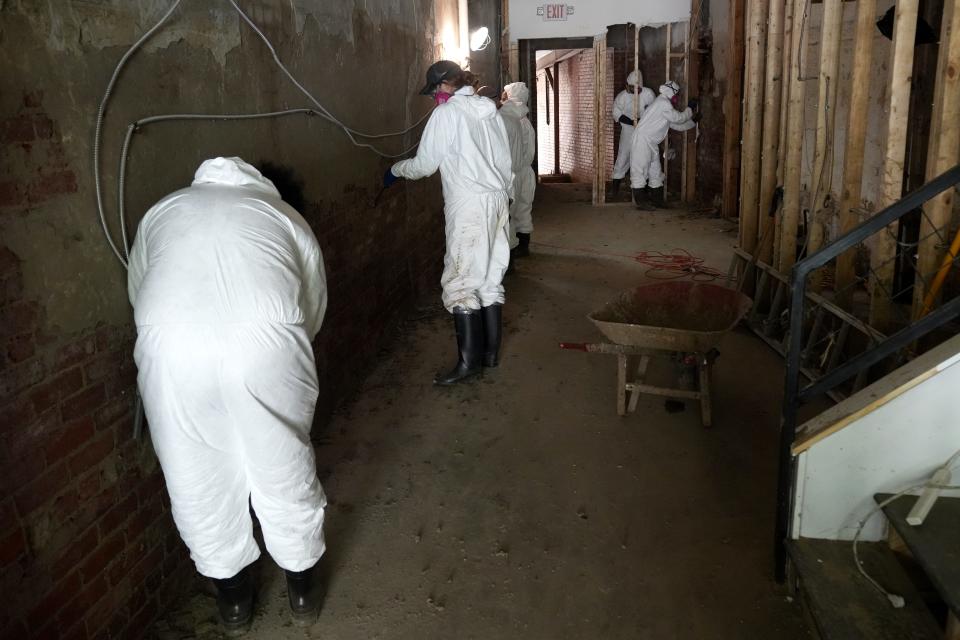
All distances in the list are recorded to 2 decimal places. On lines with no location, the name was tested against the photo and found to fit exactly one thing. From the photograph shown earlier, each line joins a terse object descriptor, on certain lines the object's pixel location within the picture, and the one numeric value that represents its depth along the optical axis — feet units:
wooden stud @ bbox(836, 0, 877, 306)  13.26
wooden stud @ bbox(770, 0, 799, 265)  16.17
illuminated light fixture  26.21
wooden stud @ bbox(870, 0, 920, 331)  11.98
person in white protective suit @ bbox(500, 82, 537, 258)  22.30
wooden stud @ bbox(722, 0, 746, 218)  28.89
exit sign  33.76
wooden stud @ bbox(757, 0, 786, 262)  16.71
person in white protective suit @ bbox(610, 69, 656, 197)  35.19
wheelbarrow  12.14
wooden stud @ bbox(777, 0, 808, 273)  15.69
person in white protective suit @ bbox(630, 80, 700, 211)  33.88
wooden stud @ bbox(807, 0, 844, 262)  14.28
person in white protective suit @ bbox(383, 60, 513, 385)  14.21
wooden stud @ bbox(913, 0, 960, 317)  11.34
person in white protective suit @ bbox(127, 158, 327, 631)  7.08
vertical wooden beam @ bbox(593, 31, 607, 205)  34.06
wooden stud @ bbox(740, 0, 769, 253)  17.83
